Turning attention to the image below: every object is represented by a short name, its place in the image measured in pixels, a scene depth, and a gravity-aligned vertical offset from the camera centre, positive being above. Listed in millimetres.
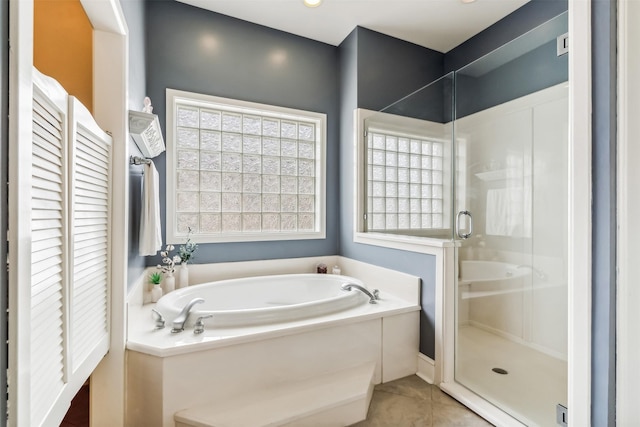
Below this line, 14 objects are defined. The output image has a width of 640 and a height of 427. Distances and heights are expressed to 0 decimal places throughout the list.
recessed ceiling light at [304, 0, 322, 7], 2490 +1769
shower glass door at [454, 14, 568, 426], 1777 -81
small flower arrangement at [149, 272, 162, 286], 2332 -509
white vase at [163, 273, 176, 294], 2395 -554
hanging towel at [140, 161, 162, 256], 1868 -9
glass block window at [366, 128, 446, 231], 2736 +324
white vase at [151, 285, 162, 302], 2291 -615
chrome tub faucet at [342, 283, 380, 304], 2211 -576
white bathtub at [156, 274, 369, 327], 1765 -624
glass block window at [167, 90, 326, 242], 2701 +425
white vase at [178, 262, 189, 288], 2476 -517
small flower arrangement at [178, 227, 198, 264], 2535 -310
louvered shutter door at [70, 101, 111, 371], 1074 -116
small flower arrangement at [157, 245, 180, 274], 2441 -400
